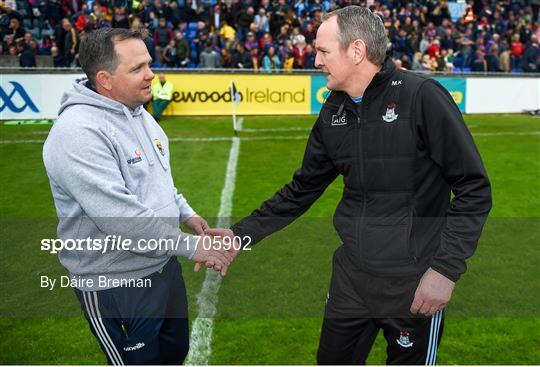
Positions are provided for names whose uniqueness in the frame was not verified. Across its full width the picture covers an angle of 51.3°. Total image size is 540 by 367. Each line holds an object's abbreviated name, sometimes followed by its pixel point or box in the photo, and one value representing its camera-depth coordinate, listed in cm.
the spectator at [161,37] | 1963
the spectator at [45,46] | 1891
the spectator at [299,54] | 1997
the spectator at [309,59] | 1975
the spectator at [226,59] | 1984
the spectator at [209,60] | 1955
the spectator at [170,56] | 1930
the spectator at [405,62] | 2036
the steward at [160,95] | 1642
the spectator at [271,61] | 1988
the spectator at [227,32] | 2130
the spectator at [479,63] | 2181
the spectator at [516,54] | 2312
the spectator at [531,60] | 2244
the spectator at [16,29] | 1875
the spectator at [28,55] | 1784
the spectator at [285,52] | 2030
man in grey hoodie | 270
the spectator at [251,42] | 2044
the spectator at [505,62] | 2233
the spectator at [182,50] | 1958
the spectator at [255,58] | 1991
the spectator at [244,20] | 2216
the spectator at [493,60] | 2214
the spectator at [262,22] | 2202
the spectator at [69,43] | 1812
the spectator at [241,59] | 1983
